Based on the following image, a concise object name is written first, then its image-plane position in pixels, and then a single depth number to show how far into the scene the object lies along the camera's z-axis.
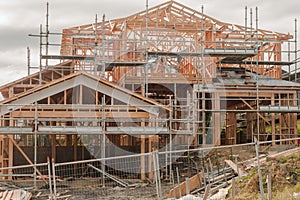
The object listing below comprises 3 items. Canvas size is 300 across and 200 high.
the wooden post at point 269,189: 11.21
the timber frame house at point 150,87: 21.31
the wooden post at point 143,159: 21.22
